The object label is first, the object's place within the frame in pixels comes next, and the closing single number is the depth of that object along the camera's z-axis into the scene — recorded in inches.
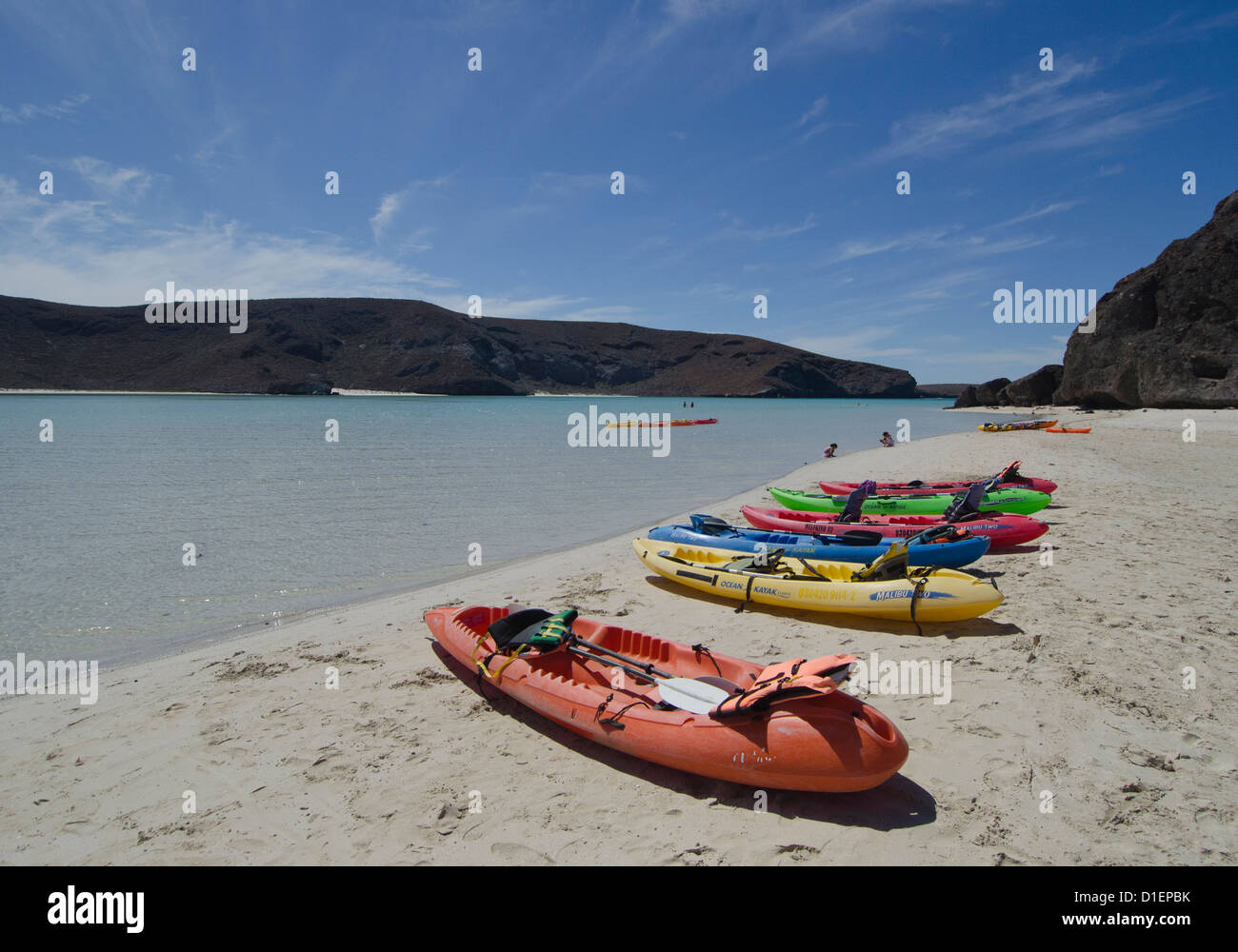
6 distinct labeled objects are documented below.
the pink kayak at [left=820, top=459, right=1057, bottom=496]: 467.8
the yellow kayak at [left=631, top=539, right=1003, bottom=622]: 242.4
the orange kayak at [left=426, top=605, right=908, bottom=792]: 139.6
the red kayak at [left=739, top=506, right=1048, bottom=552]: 351.9
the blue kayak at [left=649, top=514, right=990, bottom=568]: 310.3
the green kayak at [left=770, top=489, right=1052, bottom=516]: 420.8
